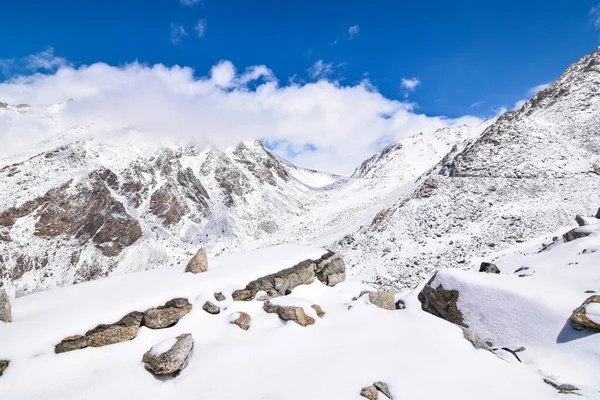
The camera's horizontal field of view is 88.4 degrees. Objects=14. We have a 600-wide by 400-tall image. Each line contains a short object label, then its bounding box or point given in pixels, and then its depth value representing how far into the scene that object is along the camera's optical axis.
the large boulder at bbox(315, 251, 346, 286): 12.96
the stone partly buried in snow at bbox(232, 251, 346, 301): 10.33
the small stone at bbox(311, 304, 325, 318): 9.99
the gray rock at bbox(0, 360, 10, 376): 6.26
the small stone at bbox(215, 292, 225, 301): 9.55
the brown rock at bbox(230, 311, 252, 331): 8.79
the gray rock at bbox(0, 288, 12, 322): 7.73
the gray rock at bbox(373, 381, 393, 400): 6.58
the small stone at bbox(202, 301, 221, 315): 9.02
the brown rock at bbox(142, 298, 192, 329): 8.20
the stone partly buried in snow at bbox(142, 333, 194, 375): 6.82
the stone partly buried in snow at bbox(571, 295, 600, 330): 9.37
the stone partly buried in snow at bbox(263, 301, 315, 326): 9.17
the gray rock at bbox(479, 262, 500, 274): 16.84
